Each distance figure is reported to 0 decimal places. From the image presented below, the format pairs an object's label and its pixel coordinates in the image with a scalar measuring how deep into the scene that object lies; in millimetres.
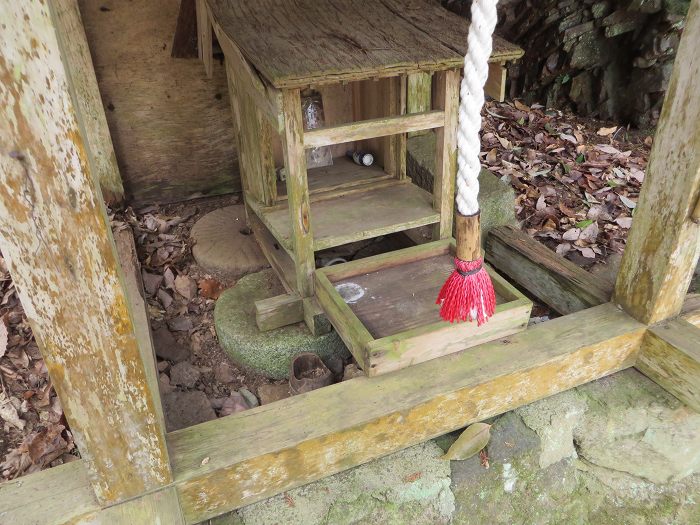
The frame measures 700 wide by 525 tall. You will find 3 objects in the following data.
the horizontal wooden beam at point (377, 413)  1541
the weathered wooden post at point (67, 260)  893
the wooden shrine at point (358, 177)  1791
